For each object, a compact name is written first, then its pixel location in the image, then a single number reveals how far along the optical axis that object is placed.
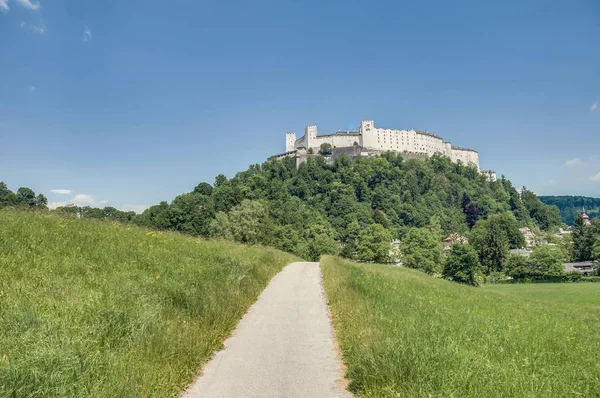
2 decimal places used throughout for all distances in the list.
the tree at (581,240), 114.19
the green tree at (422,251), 91.00
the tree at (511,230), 143.12
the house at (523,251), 128.96
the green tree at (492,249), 105.81
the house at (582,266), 103.46
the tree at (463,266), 73.56
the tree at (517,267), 92.19
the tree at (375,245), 86.44
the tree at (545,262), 88.88
